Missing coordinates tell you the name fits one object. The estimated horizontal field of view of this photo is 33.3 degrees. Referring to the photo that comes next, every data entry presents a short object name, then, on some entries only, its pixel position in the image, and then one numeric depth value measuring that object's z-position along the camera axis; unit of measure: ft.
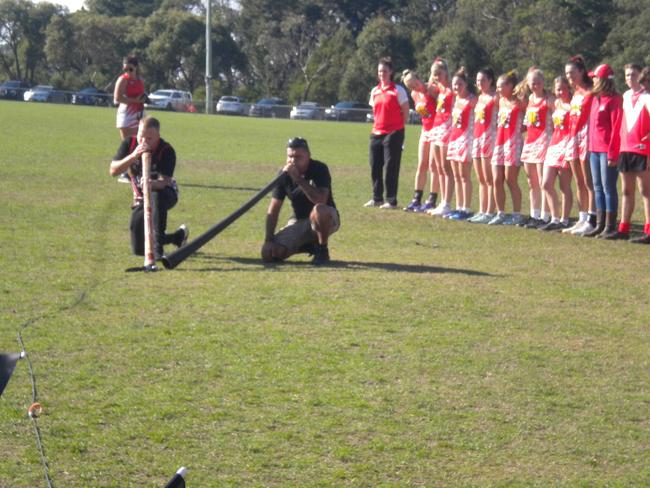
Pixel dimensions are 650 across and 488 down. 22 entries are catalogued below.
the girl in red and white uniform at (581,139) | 41.91
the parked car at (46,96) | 237.45
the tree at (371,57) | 253.65
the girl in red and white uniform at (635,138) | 39.65
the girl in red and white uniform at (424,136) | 49.21
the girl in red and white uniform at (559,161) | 42.78
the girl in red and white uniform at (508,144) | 44.60
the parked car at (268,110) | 225.15
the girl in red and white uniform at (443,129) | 48.08
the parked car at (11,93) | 244.83
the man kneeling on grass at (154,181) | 33.32
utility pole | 221.46
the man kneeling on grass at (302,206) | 32.73
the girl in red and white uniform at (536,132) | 43.50
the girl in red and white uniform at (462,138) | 46.60
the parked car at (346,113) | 218.79
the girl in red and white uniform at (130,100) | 55.06
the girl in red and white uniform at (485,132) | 45.62
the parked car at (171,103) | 225.76
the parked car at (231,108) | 227.20
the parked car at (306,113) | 216.74
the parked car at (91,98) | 232.94
